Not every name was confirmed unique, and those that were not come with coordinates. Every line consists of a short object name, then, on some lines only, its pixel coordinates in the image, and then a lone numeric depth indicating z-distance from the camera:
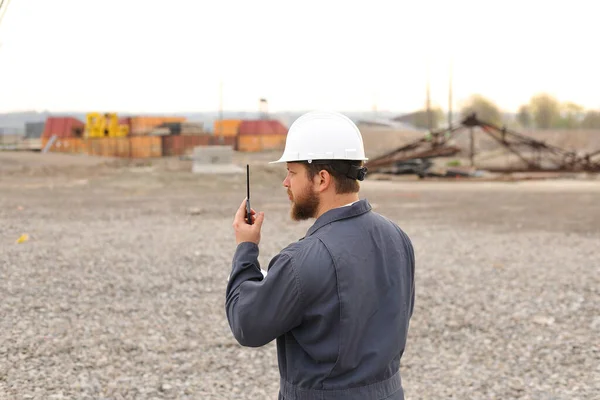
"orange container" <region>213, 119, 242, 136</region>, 54.32
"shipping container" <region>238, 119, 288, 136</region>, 55.72
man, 2.29
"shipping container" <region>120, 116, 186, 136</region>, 50.44
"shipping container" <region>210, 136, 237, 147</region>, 48.87
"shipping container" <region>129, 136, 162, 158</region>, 44.44
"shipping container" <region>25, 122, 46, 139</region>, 63.79
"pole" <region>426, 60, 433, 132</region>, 52.74
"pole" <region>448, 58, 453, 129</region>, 53.49
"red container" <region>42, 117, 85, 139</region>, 49.44
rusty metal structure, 28.03
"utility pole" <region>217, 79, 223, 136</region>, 49.28
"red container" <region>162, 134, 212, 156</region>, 45.47
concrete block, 28.45
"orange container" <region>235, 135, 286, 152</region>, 52.59
